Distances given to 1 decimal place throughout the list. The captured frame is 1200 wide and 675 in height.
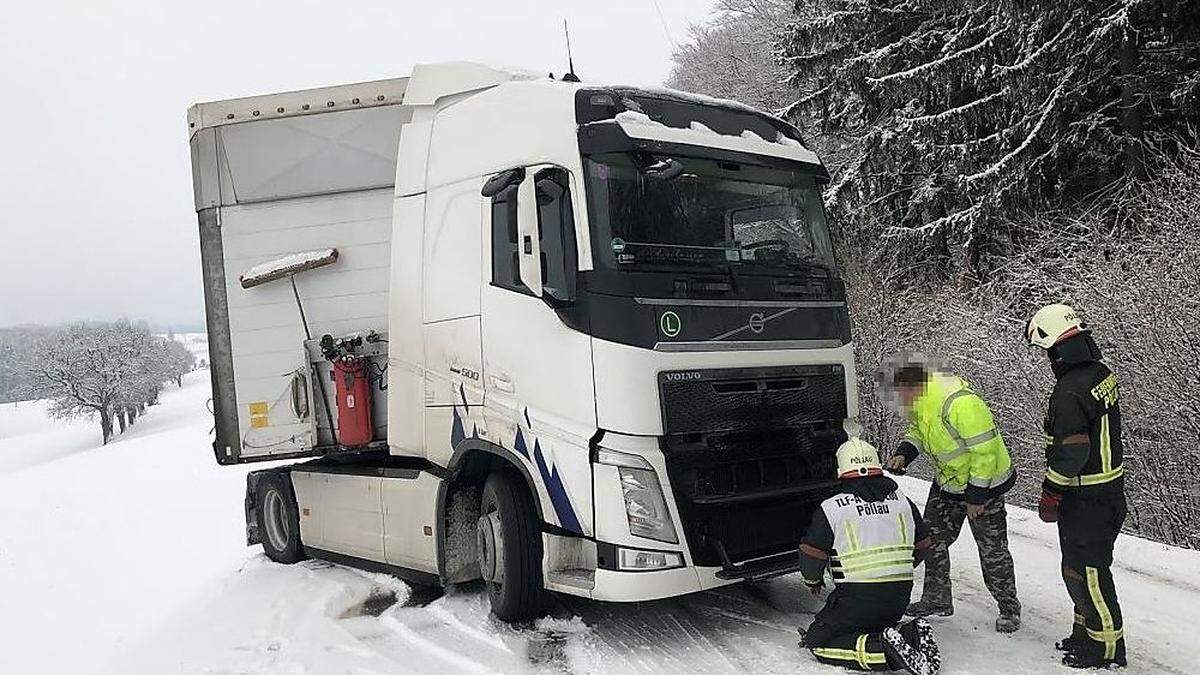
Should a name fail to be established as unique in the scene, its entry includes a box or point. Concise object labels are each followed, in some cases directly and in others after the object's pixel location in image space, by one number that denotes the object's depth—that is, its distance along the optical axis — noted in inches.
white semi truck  188.1
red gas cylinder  281.0
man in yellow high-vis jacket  186.7
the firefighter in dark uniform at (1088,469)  165.6
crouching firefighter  170.9
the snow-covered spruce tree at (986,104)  482.9
